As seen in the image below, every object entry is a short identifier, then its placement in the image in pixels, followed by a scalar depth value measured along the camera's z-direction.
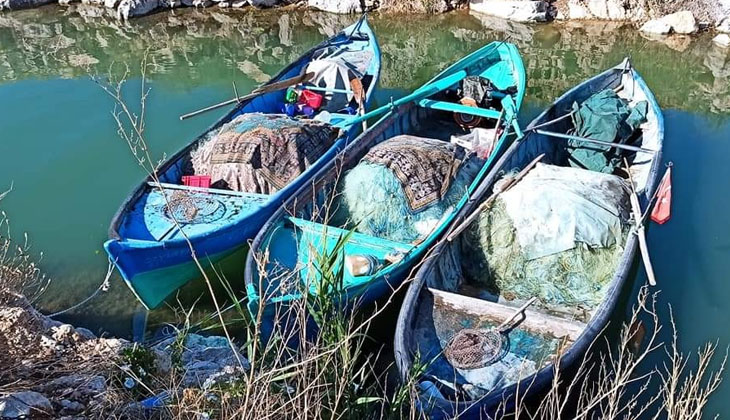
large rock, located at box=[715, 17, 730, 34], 13.56
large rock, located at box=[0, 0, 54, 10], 17.12
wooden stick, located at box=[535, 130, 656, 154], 7.61
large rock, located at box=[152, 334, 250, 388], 4.70
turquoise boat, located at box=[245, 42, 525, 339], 6.23
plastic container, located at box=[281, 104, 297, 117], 9.21
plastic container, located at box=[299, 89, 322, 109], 9.39
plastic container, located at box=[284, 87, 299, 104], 9.48
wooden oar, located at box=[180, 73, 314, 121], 8.95
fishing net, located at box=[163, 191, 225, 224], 7.01
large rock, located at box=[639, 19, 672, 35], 13.83
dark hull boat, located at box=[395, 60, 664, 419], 5.42
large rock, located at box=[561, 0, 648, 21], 14.46
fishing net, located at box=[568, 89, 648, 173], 8.06
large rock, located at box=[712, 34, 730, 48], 13.23
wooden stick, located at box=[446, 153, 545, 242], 6.60
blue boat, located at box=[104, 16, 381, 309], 6.41
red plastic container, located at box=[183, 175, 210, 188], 7.53
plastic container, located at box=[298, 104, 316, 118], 9.20
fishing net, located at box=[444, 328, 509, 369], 5.68
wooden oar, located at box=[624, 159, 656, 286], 6.00
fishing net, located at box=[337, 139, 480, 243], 6.84
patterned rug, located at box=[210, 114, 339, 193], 7.46
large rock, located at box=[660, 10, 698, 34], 13.64
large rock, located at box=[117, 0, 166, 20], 16.27
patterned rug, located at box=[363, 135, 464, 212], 6.89
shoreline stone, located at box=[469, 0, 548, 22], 14.81
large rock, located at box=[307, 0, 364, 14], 15.88
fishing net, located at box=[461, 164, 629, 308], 6.44
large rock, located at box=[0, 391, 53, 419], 3.73
